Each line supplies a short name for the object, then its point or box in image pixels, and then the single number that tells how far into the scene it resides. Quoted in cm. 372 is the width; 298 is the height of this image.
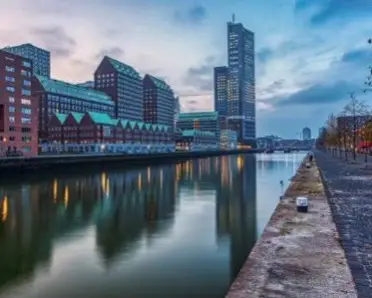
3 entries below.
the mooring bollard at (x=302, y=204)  2409
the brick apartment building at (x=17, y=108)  12594
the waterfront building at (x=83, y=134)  18512
